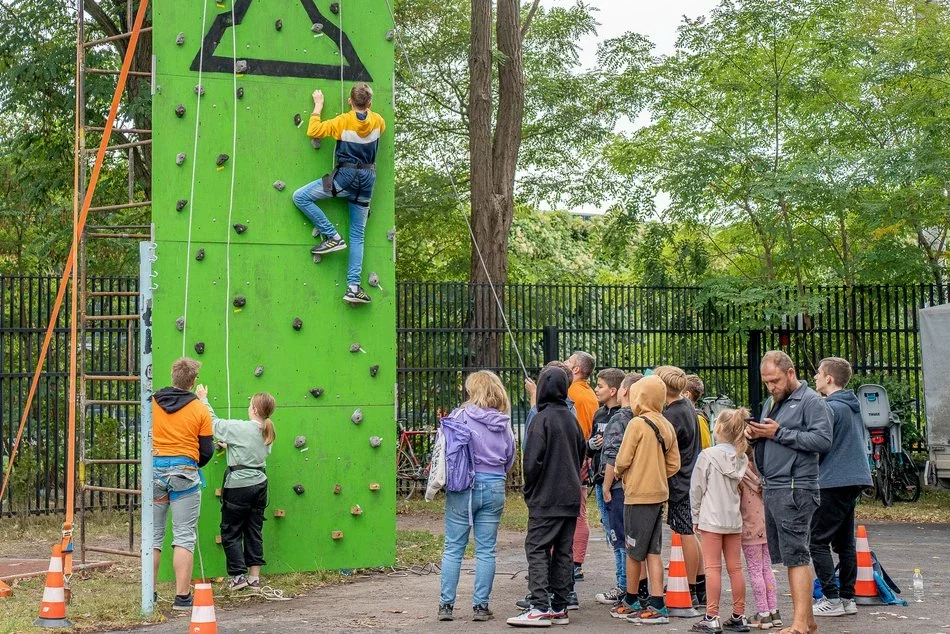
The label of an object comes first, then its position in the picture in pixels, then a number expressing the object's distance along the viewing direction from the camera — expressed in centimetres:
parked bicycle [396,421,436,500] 1602
